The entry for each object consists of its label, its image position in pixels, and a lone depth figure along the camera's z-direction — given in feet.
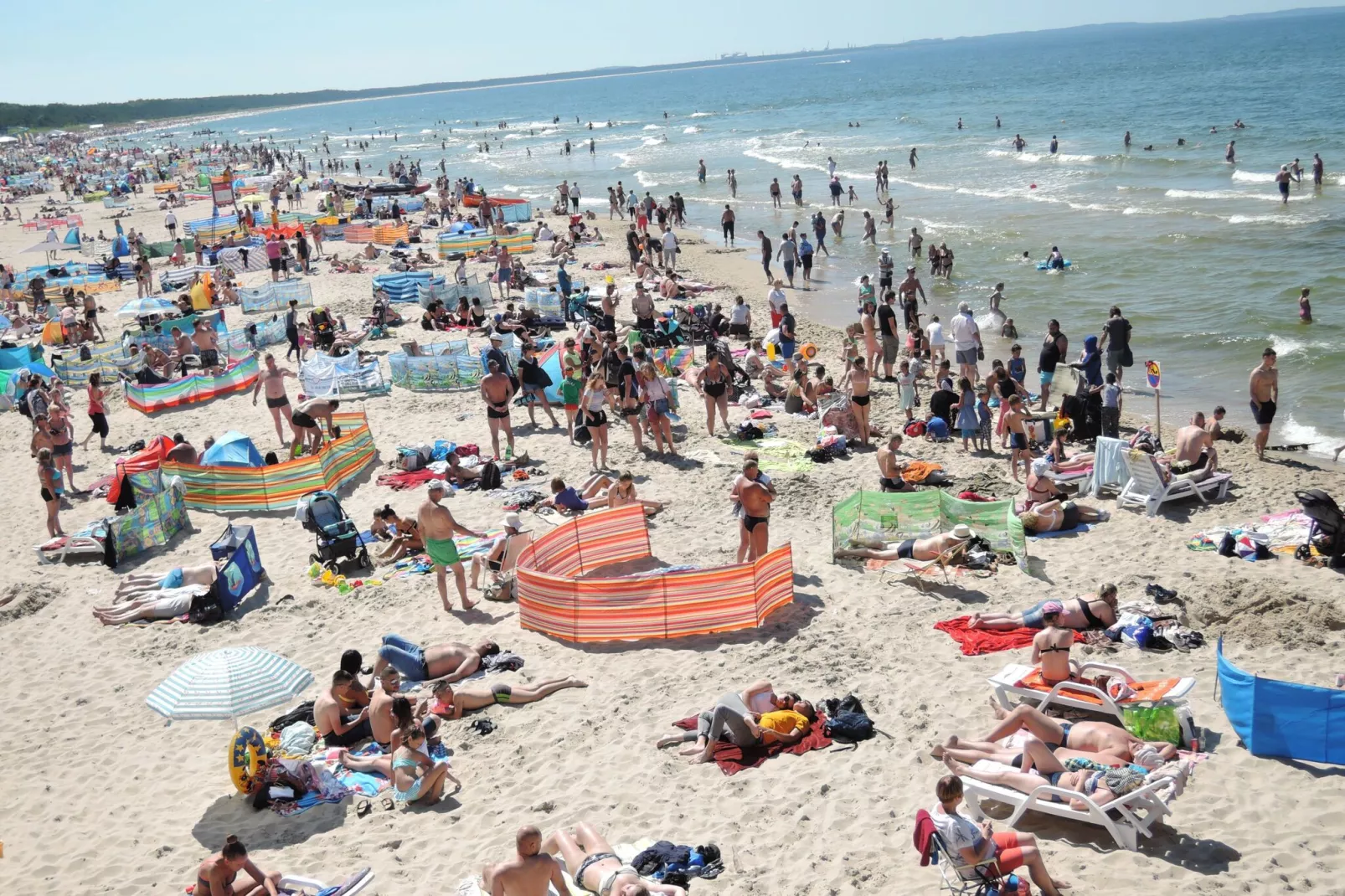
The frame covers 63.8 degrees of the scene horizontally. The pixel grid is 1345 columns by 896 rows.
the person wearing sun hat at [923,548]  32.83
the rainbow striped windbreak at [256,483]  42.22
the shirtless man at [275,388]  48.52
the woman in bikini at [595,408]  42.29
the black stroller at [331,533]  36.17
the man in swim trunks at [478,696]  26.96
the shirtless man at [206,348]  61.05
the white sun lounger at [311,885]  20.24
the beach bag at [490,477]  42.39
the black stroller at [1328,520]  29.91
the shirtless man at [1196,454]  36.40
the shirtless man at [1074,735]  21.63
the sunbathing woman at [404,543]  36.91
